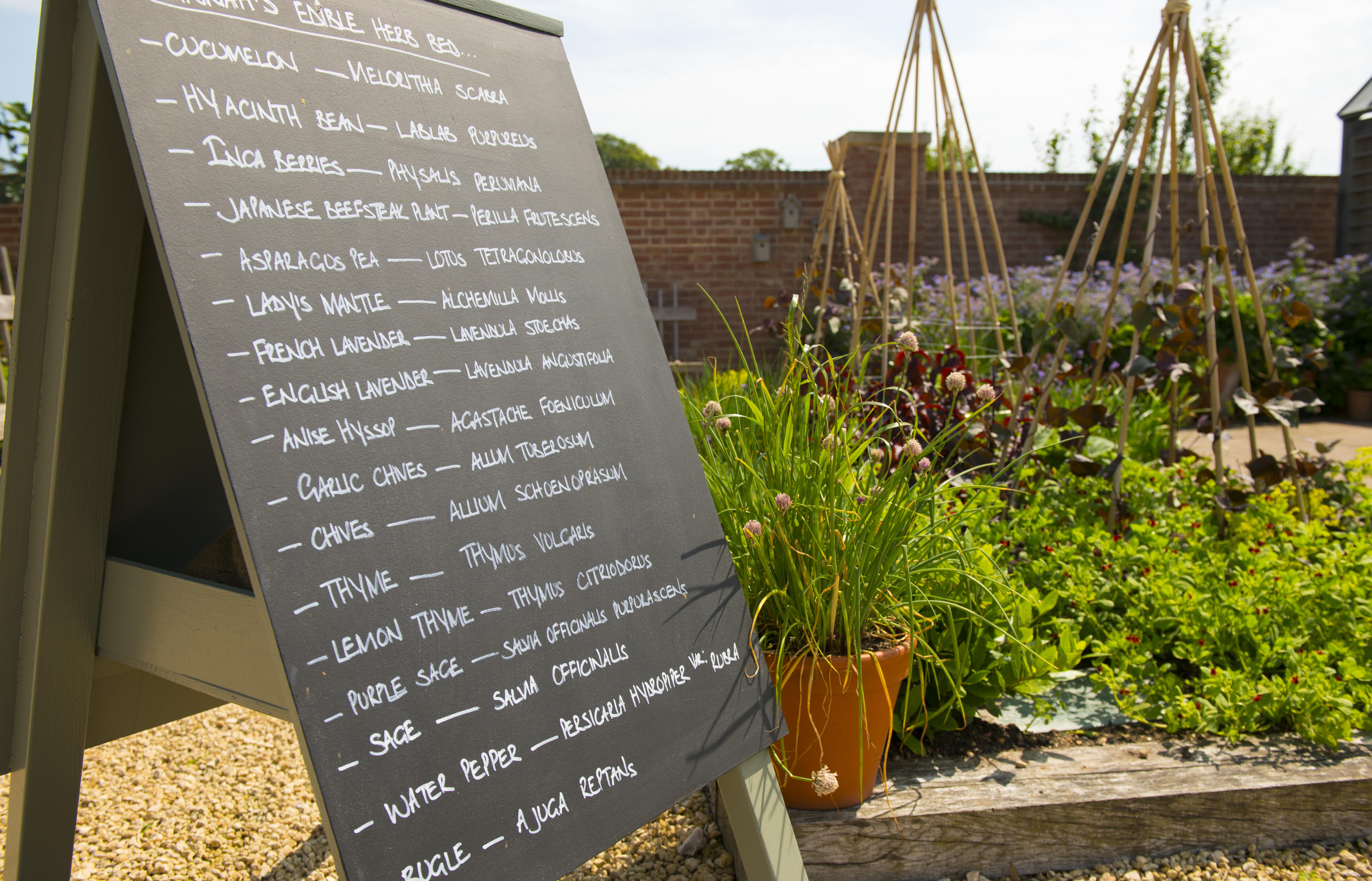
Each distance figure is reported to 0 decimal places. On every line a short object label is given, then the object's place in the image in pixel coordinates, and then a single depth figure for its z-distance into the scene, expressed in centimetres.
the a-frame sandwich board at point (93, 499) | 112
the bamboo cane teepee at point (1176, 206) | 254
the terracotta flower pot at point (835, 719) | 158
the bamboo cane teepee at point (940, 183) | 323
